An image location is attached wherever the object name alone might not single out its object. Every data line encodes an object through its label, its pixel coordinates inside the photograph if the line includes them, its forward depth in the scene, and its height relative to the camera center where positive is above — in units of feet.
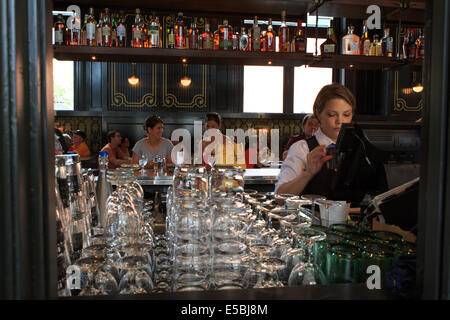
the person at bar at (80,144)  21.33 -0.54
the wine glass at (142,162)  14.30 -0.96
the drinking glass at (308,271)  2.95 -0.98
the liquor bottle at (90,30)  12.16 +3.05
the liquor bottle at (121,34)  12.71 +3.10
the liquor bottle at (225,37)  12.50 +3.05
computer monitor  4.47 -0.18
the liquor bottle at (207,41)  12.89 +2.95
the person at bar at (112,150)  16.03 -0.66
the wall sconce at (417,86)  17.74 +2.22
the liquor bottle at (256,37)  13.06 +3.11
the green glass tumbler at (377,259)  3.04 -0.90
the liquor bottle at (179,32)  13.09 +3.27
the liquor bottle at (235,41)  13.39 +3.13
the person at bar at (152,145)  16.52 -0.43
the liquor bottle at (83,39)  12.59 +2.89
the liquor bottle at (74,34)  12.29 +2.96
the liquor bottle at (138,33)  12.78 +3.14
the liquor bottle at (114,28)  13.81 +3.90
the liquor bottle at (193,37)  13.24 +3.14
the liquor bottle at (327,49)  12.17 +2.59
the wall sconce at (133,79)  21.24 +2.84
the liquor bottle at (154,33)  12.53 +3.10
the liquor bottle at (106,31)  12.55 +3.14
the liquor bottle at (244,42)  12.83 +2.88
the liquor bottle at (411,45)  14.80 +3.39
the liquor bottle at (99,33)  12.87 +3.19
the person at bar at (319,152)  8.04 -0.31
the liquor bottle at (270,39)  13.33 +3.10
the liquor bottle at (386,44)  14.35 +3.22
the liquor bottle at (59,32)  11.80 +2.93
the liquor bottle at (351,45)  13.41 +2.96
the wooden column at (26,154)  1.81 -0.10
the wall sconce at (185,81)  22.82 +2.99
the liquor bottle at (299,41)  13.28 +3.06
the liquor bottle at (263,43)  13.26 +3.02
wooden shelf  11.78 +2.31
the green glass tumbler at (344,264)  3.08 -0.96
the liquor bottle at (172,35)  12.72 +3.20
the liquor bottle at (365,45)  14.23 +3.22
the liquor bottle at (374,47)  14.46 +3.13
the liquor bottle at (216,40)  13.55 +3.11
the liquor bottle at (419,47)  14.32 +3.14
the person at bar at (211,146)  14.62 -0.42
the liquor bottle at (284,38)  13.08 +3.12
